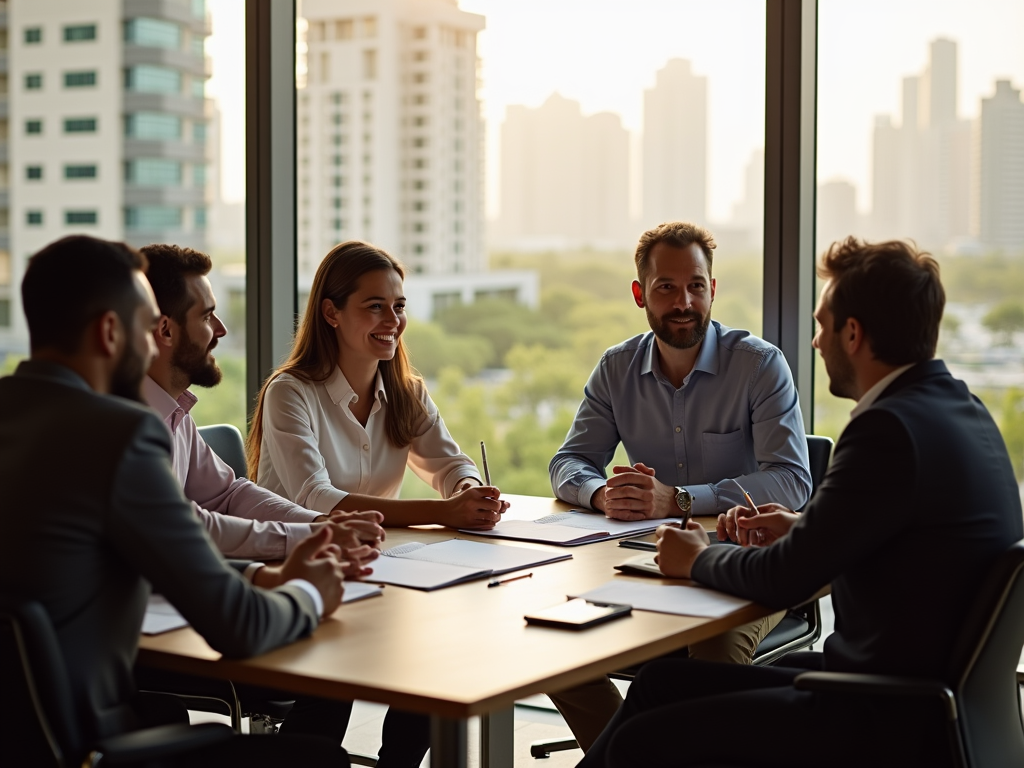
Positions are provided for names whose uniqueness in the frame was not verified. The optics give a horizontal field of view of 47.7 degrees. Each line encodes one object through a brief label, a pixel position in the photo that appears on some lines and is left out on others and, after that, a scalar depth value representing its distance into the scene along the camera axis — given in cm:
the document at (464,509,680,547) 259
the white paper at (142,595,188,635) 184
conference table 155
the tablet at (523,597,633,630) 185
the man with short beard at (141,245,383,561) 261
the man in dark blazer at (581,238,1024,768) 182
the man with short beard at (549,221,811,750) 290
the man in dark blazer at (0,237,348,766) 158
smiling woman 301
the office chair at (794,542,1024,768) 173
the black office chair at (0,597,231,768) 151
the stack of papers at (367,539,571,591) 217
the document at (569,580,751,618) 195
